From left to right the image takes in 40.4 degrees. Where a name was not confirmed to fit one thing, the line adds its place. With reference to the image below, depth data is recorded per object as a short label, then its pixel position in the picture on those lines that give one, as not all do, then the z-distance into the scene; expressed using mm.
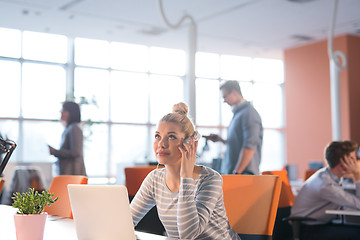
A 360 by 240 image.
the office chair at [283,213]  3420
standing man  3992
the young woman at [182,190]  1908
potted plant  1633
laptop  1545
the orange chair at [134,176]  3506
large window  9750
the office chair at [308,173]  4531
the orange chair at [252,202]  2271
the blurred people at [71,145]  4410
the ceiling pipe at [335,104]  8508
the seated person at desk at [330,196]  3547
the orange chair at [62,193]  2756
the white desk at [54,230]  1816
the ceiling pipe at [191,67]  7086
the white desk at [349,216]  2959
